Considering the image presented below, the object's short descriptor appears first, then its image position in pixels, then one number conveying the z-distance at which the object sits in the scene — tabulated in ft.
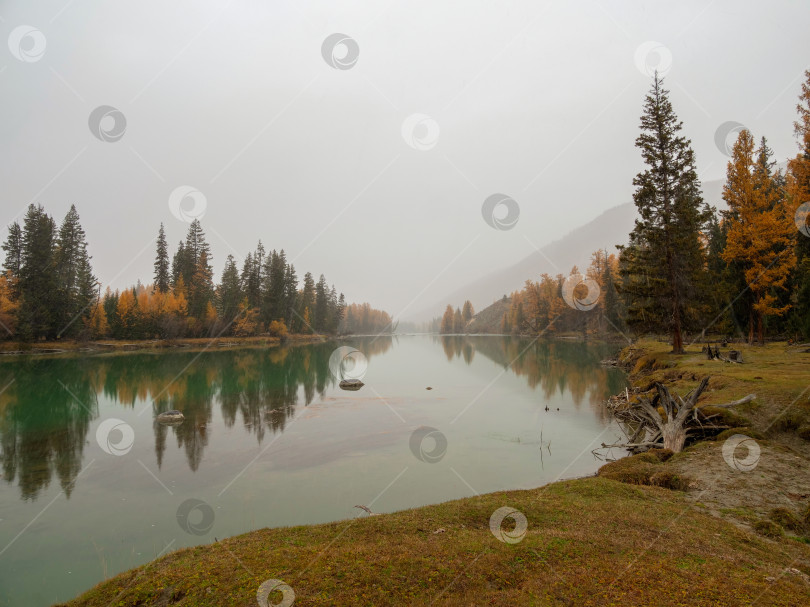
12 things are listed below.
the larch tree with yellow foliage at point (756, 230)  97.50
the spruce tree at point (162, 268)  307.17
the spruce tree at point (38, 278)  214.48
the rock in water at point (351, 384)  120.32
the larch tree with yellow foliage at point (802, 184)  55.52
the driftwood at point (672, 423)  49.34
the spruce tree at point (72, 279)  232.94
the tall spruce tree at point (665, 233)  103.50
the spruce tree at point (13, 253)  230.07
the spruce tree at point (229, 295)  312.50
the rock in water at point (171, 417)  75.56
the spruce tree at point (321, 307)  423.64
